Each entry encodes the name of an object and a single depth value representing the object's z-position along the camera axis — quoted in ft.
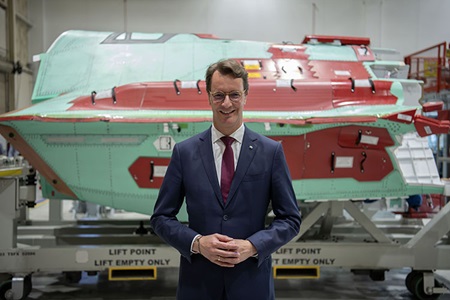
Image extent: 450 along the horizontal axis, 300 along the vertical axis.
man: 5.09
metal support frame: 11.80
